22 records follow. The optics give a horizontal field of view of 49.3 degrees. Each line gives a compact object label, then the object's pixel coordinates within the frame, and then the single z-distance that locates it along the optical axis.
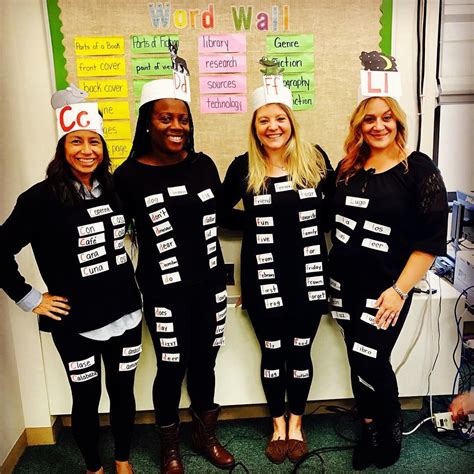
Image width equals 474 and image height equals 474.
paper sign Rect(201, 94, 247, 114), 2.11
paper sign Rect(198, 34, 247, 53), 2.06
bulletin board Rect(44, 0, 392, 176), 2.02
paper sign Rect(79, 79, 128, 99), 2.07
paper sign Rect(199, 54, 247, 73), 2.07
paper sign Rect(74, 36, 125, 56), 2.03
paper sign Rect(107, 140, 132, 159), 2.14
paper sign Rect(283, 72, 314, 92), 2.10
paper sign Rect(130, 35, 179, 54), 2.04
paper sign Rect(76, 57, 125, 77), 2.05
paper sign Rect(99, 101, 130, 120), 2.10
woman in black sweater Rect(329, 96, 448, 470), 1.72
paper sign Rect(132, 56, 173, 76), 2.06
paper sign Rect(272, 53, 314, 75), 2.08
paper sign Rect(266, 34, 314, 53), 2.06
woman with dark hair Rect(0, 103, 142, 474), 1.61
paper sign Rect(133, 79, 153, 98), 2.08
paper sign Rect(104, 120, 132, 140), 2.12
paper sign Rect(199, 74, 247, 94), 2.09
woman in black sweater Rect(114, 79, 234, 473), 1.76
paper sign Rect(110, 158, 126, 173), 2.16
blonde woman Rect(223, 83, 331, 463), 1.84
